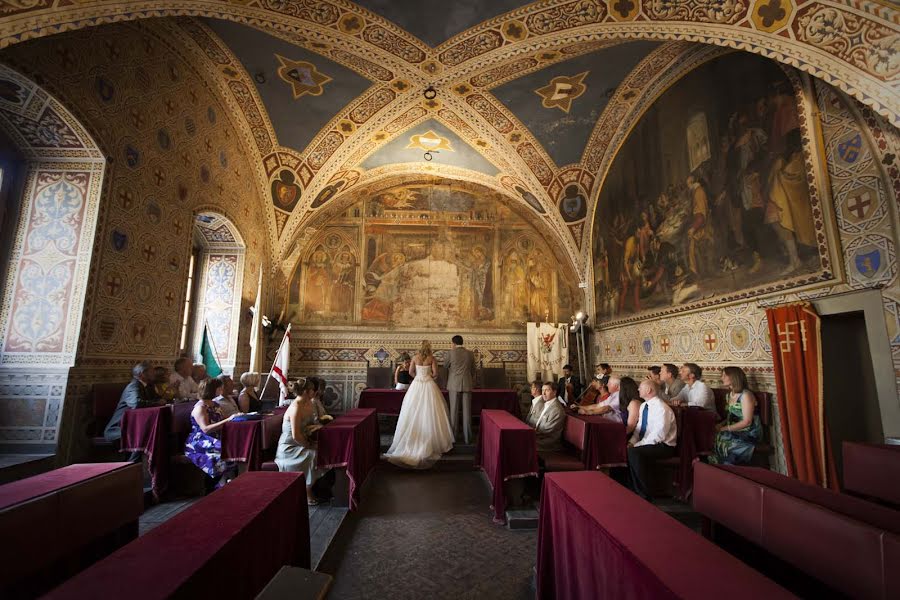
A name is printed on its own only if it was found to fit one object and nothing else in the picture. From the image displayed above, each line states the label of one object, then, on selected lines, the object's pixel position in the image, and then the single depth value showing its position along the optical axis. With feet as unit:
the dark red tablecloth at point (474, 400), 29.30
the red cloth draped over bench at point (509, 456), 14.57
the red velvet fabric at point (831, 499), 6.52
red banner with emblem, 15.46
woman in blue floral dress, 15.87
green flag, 27.45
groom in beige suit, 24.03
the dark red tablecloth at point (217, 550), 5.01
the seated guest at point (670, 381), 21.54
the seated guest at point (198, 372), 23.24
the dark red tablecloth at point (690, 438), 16.57
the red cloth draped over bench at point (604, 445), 16.15
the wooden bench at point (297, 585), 4.52
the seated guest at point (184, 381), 20.97
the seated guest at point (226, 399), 17.38
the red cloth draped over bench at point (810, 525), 5.53
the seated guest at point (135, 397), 16.51
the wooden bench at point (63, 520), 6.33
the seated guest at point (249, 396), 19.27
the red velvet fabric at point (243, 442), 15.72
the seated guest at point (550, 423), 18.33
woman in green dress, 16.16
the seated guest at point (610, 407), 20.16
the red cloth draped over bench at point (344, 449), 15.43
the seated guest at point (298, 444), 15.34
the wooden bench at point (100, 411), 16.81
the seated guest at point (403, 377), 31.01
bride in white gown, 21.39
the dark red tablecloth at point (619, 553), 5.21
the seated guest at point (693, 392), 19.25
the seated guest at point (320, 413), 18.24
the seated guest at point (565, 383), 30.53
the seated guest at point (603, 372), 27.17
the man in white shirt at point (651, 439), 16.37
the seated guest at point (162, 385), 19.07
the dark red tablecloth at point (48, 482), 6.96
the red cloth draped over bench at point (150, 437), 15.99
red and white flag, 23.99
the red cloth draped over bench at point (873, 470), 9.80
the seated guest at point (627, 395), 19.23
